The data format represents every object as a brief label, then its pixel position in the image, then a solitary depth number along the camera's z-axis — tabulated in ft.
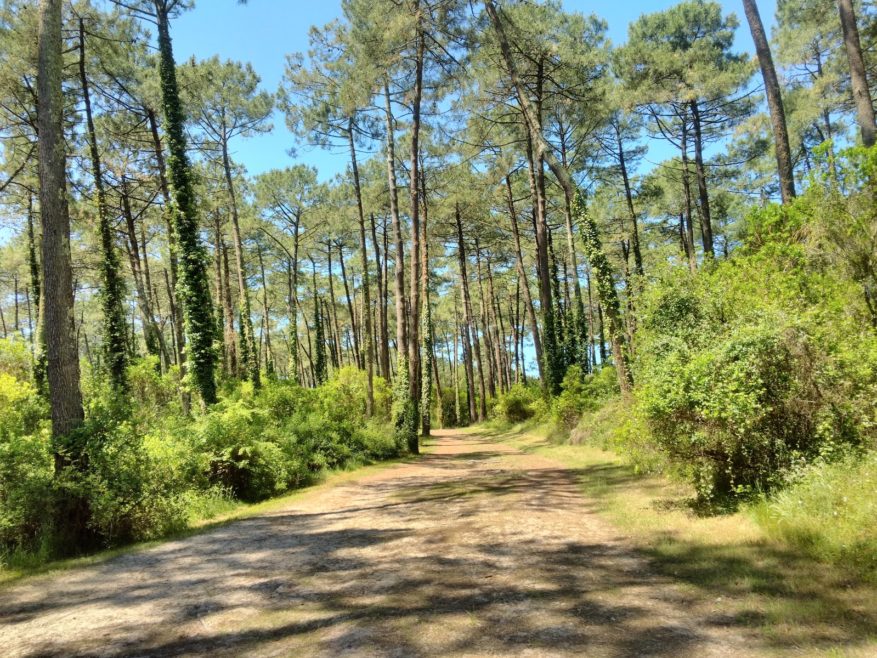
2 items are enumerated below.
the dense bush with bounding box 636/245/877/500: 16.42
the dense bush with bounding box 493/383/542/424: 81.25
